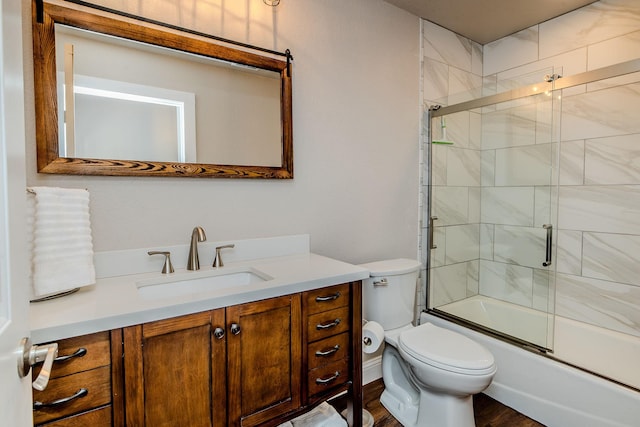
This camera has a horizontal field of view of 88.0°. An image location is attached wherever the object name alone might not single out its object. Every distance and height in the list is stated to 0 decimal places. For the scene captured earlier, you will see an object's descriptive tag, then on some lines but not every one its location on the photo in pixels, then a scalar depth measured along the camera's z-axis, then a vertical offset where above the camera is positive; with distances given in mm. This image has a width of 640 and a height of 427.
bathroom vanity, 950 -507
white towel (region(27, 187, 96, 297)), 1069 -133
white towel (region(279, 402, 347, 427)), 1660 -1116
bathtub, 1556 -932
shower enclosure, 2047 -58
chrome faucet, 1491 -230
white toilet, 1530 -771
